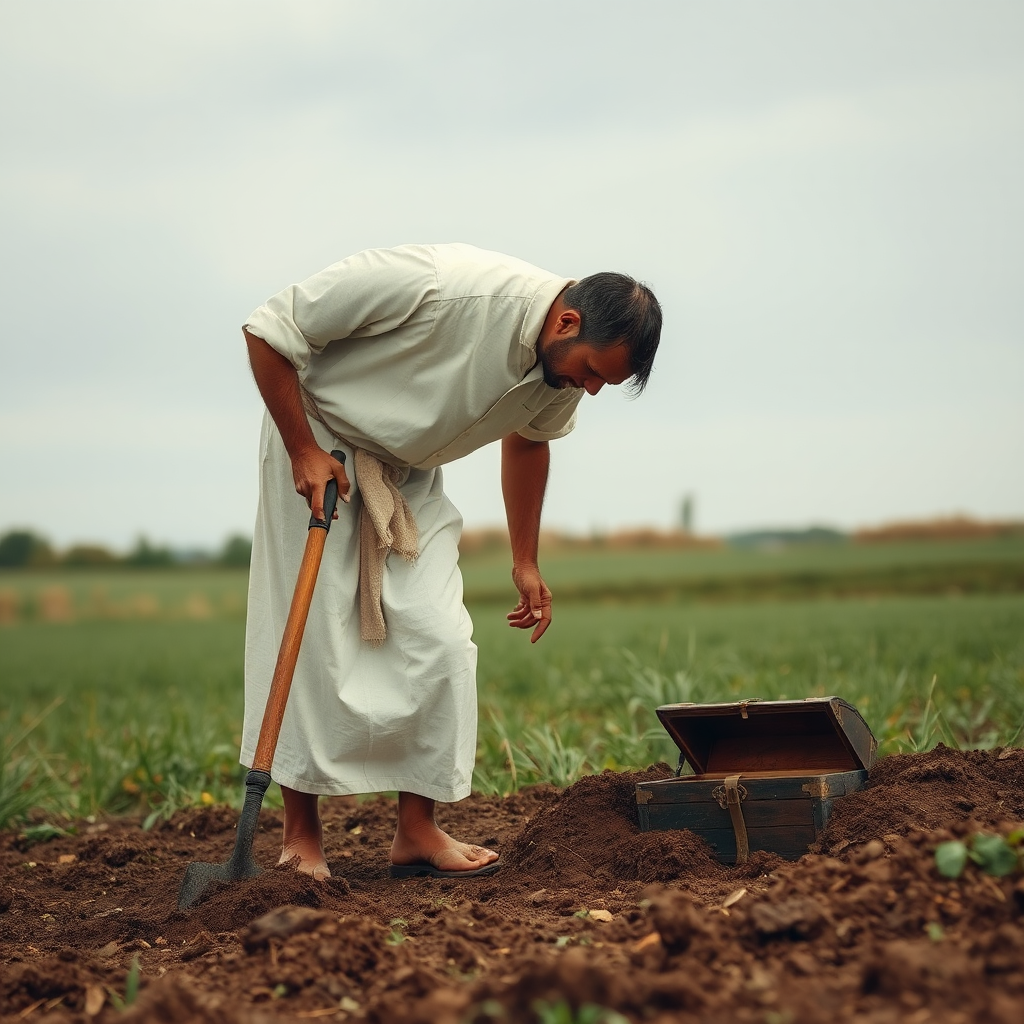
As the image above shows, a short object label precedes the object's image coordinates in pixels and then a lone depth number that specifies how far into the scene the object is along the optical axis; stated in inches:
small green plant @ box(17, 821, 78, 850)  173.9
